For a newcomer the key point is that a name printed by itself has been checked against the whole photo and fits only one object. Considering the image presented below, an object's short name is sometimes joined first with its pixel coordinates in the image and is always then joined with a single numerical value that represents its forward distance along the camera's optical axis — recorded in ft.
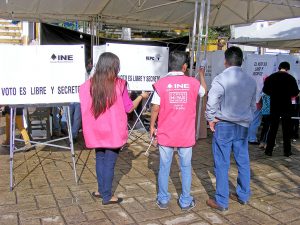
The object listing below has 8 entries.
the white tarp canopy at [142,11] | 27.30
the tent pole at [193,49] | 22.29
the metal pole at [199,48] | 22.07
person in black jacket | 21.59
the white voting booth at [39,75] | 14.69
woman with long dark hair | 12.73
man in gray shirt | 12.96
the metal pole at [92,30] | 31.11
